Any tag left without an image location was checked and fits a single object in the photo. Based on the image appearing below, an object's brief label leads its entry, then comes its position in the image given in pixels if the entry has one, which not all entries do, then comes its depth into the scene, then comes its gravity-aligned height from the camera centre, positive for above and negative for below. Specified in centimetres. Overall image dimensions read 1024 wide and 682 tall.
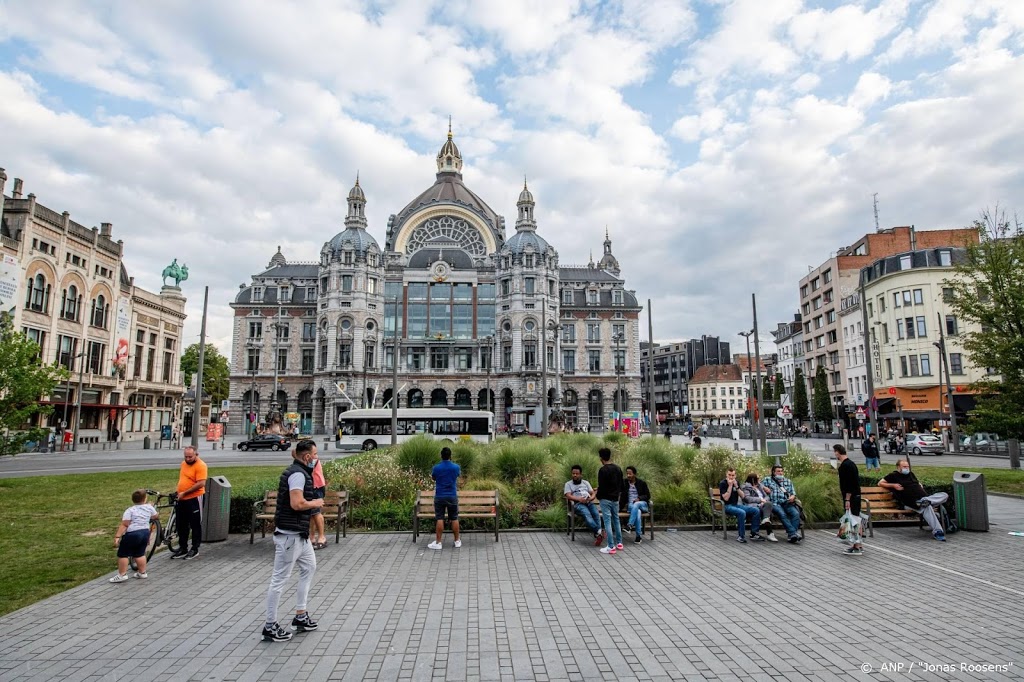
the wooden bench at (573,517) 1179 -206
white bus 4112 -53
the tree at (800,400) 7125 +205
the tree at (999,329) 1831 +284
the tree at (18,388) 1903 +102
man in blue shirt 1108 -138
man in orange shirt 1009 -150
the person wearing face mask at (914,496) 1138 -164
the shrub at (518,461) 1551 -118
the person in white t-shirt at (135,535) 861 -173
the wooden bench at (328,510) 1152 -186
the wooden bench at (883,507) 1189 -189
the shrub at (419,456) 1541 -102
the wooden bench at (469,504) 1181 -180
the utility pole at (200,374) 2609 +207
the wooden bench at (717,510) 1214 -197
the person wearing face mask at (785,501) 1143 -168
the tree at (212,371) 8844 +736
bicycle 998 -207
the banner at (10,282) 3803 +903
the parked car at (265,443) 4306 -183
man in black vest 655 -135
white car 3584 -177
